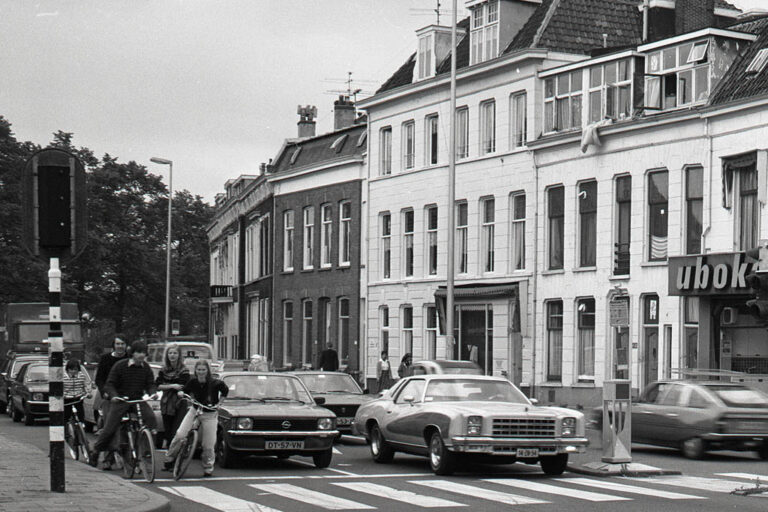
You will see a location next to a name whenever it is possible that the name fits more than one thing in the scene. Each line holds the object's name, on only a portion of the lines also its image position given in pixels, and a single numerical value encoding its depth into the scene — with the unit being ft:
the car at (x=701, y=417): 77.51
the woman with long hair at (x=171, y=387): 63.36
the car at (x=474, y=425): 63.98
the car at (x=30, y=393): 108.37
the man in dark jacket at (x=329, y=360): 142.31
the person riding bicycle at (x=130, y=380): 61.26
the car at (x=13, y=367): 115.65
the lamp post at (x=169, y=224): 230.48
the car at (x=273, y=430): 67.36
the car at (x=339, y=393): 89.97
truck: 154.20
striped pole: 48.67
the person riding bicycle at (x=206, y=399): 62.54
